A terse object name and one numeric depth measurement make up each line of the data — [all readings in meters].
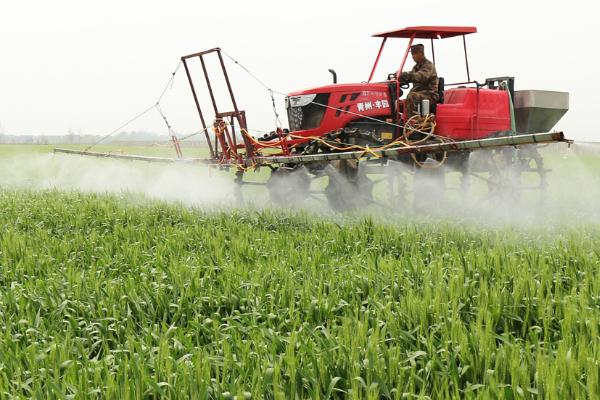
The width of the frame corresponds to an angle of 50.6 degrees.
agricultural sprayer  11.66
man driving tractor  11.47
